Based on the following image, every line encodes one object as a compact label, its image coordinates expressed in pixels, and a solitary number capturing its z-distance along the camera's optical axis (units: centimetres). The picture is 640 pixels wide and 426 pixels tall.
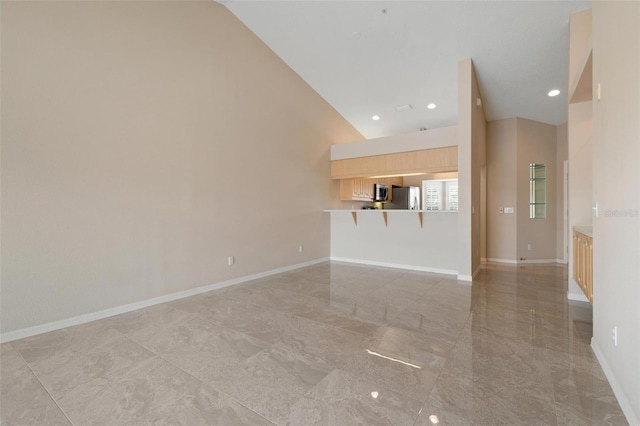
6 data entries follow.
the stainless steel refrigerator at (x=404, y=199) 753
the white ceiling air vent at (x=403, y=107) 593
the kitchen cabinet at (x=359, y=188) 671
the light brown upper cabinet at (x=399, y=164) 483
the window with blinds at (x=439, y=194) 744
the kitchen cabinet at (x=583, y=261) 273
